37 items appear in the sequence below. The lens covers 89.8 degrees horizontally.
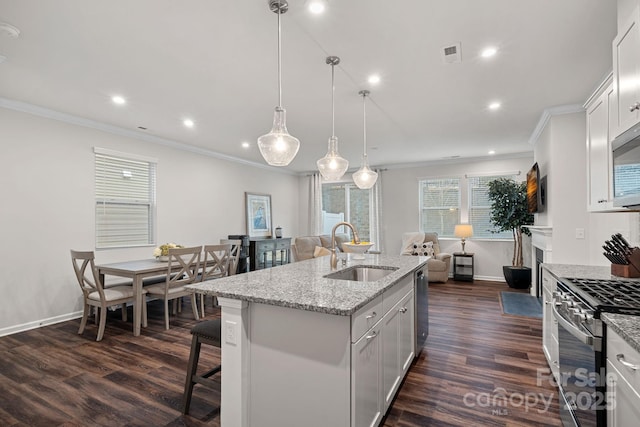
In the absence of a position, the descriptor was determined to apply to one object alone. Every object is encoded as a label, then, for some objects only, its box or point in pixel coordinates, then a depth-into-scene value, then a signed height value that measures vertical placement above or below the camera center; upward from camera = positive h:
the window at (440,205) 7.21 +0.21
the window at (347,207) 8.14 +0.21
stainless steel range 1.44 -0.63
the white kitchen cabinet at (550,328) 2.40 -0.94
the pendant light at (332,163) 3.14 +0.51
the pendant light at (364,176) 3.71 +0.45
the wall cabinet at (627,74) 1.66 +0.78
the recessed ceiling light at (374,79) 2.97 +1.28
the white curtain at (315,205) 8.42 +0.25
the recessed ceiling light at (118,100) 3.47 +1.29
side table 6.73 -1.12
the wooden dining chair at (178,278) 3.92 -0.79
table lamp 6.55 -0.35
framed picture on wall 6.96 +0.03
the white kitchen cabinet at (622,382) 1.16 -0.66
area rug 4.42 -1.37
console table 6.51 -0.79
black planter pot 5.80 -1.15
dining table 3.65 -0.66
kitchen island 1.56 -0.72
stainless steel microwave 1.65 +0.24
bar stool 2.15 -0.98
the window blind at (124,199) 4.46 +0.26
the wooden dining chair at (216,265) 4.29 -0.70
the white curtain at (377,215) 7.76 -0.01
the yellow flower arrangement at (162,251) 4.38 -0.48
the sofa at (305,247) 6.53 -0.65
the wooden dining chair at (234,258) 4.84 -0.64
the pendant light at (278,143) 2.28 +0.52
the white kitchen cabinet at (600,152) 2.13 +0.44
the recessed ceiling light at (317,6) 1.95 +1.29
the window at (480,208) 6.85 +0.12
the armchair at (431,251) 6.49 -0.79
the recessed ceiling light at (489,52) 2.51 +1.29
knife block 2.20 -0.37
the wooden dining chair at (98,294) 3.50 -0.90
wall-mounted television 4.53 +0.33
